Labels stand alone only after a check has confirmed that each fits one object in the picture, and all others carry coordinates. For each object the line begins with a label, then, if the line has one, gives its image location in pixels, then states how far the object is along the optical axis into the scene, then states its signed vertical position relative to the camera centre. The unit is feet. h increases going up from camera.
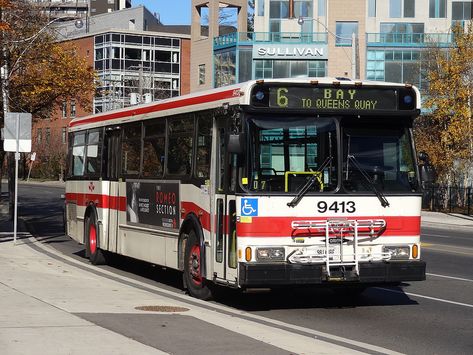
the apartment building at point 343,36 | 219.61 +35.80
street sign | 71.36 +3.54
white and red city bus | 36.58 -0.50
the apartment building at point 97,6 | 408.07 +82.37
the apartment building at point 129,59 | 309.22 +44.03
